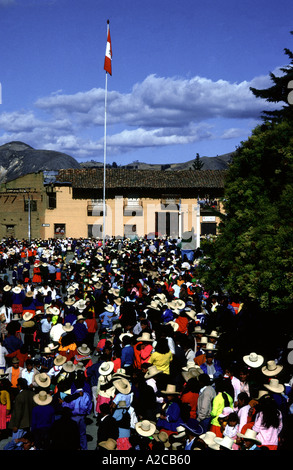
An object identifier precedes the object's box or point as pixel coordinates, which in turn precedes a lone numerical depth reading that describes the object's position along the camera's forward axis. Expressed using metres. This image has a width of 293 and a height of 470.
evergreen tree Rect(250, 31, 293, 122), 30.89
